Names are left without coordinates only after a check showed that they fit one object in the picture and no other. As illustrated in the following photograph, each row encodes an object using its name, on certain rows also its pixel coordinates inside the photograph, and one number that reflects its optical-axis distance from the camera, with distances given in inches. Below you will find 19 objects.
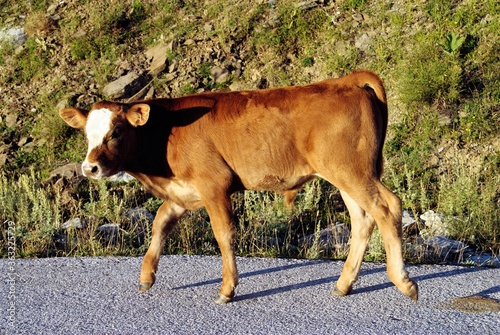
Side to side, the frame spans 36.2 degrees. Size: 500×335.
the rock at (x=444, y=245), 359.9
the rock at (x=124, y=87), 613.6
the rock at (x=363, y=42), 616.4
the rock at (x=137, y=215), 427.9
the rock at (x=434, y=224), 396.6
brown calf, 268.8
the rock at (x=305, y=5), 668.1
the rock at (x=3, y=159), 574.6
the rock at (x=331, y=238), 371.2
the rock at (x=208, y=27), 671.1
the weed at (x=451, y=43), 561.3
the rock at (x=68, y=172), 534.3
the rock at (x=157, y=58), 636.1
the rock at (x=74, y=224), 397.2
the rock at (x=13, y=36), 709.9
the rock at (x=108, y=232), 382.0
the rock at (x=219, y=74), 618.2
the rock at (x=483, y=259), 340.5
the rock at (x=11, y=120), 618.2
